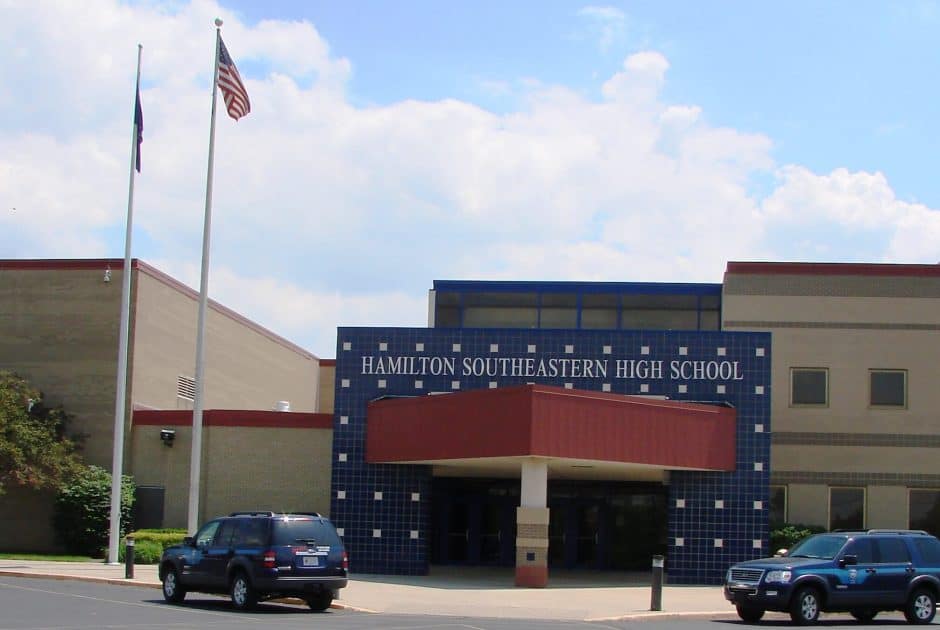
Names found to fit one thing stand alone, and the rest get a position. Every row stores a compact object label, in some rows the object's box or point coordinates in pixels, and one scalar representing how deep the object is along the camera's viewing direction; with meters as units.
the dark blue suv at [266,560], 22.53
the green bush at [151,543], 34.31
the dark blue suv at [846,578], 22.64
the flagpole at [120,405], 32.53
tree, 36.16
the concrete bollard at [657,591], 25.02
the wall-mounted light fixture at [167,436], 38.72
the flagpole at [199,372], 31.00
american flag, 32.56
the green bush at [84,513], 37.25
